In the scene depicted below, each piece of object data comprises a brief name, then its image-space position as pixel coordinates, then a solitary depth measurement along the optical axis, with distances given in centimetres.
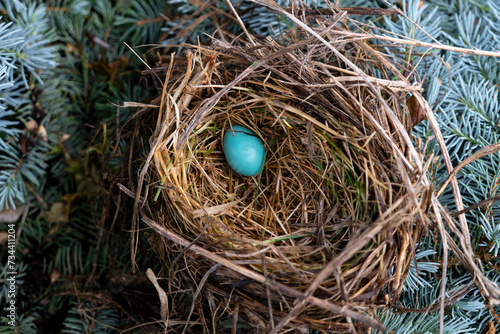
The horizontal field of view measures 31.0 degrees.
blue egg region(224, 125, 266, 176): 42
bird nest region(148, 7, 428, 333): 39
